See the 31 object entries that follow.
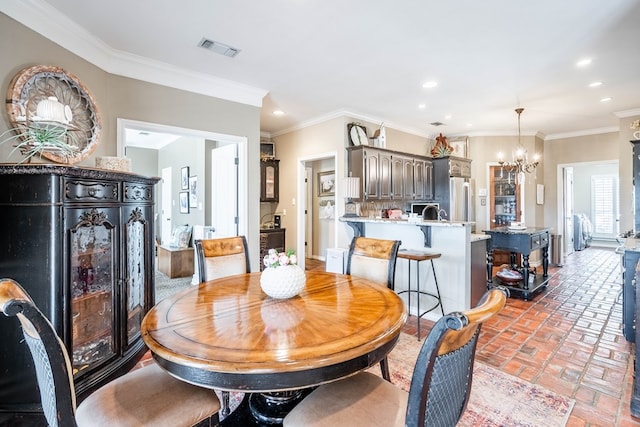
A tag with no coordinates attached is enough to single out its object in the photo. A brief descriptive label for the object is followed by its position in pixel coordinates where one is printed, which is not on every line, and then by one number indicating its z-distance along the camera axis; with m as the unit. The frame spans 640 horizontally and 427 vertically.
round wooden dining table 1.03
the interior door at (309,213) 7.11
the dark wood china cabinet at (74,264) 1.85
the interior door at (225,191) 4.12
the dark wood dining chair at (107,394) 0.94
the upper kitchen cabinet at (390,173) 4.94
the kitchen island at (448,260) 3.30
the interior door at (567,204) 6.75
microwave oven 6.02
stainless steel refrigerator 6.04
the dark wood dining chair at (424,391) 0.89
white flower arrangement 1.66
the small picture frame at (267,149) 6.31
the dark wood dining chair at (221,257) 2.27
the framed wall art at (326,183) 6.63
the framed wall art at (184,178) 5.93
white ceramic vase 1.61
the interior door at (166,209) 6.71
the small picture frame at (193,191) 5.57
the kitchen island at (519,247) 4.11
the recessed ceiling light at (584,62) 3.30
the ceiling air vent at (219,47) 2.89
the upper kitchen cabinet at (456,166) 6.06
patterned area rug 1.86
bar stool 3.11
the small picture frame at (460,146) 6.65
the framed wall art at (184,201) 5.92
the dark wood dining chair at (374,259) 2.17
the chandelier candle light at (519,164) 4.73
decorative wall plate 2.20
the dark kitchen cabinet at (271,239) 5.81
